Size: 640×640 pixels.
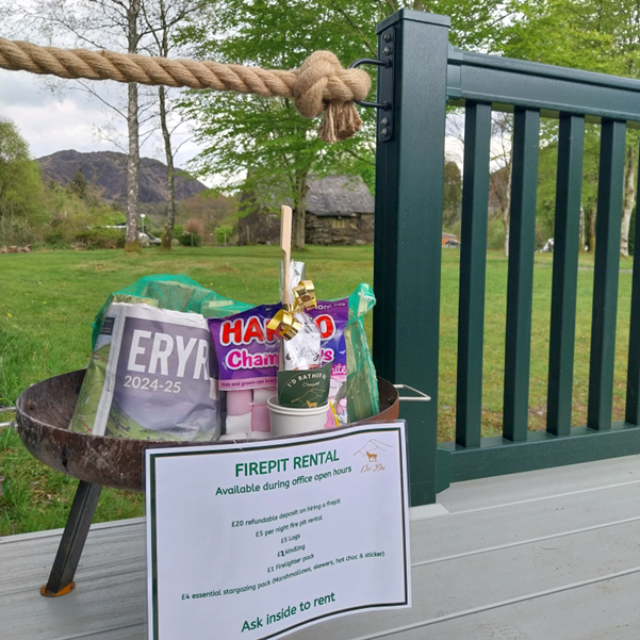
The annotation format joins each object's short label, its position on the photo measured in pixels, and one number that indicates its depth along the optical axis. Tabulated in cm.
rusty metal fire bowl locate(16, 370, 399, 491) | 57
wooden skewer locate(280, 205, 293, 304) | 65
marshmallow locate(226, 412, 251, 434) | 69
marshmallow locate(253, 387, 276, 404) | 69
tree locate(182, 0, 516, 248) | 845
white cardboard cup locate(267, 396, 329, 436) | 64
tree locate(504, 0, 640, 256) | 922
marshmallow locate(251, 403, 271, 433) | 70
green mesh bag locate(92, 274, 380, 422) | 78
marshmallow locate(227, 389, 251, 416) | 69
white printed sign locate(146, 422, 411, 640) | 54
